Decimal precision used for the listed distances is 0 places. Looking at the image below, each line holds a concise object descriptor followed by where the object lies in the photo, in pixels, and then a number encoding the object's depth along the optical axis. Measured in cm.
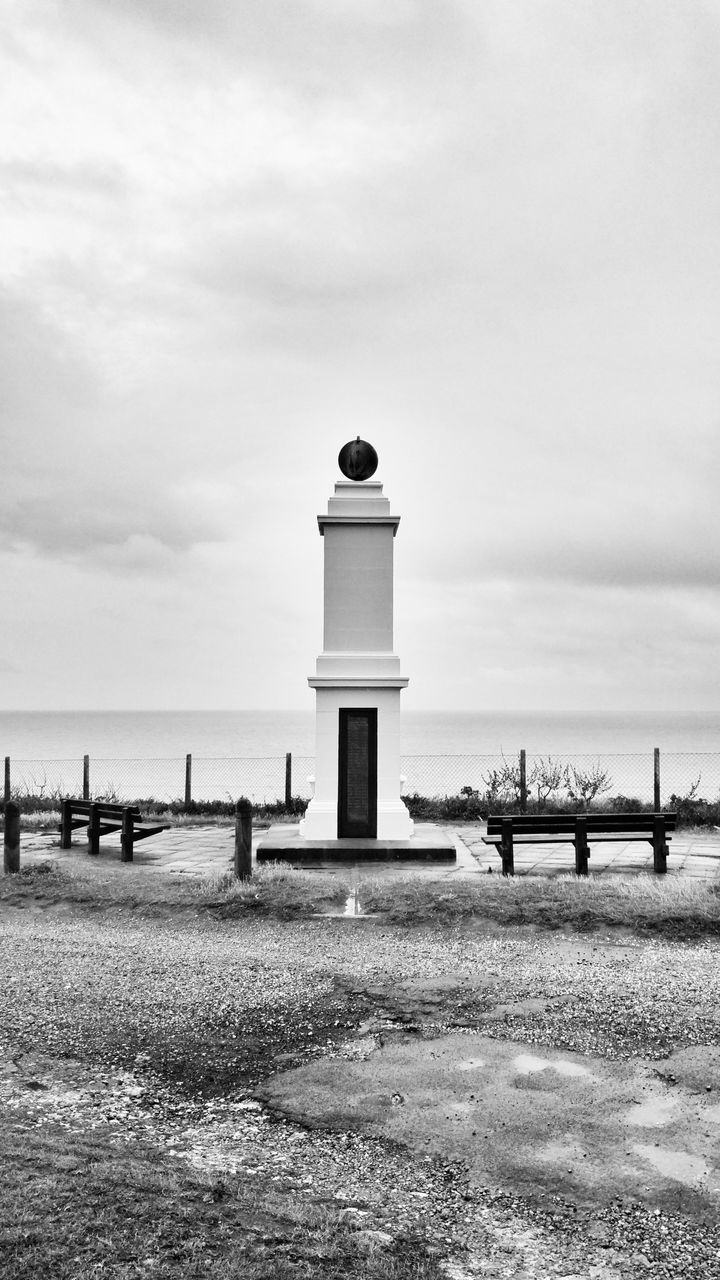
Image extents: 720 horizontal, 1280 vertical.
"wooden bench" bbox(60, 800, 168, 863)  1180
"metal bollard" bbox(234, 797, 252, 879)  981
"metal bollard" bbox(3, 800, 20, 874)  1075
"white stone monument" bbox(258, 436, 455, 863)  1245
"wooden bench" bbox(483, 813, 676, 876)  1030
